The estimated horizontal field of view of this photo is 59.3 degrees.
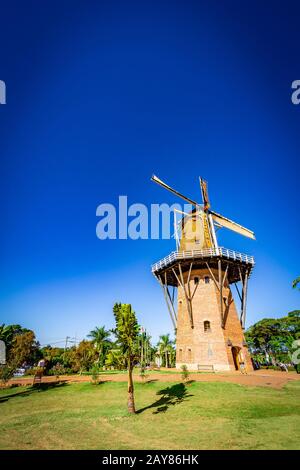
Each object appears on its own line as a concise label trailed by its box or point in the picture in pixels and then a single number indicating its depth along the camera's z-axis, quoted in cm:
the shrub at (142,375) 2034
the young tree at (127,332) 1270
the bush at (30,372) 3522
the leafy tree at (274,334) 4278
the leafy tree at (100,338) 4828
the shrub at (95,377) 1988
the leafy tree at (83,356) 3202
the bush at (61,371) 3384
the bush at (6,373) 2019
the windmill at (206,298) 2469
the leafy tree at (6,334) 2298
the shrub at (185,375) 1845
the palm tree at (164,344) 5402
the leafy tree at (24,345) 3469
